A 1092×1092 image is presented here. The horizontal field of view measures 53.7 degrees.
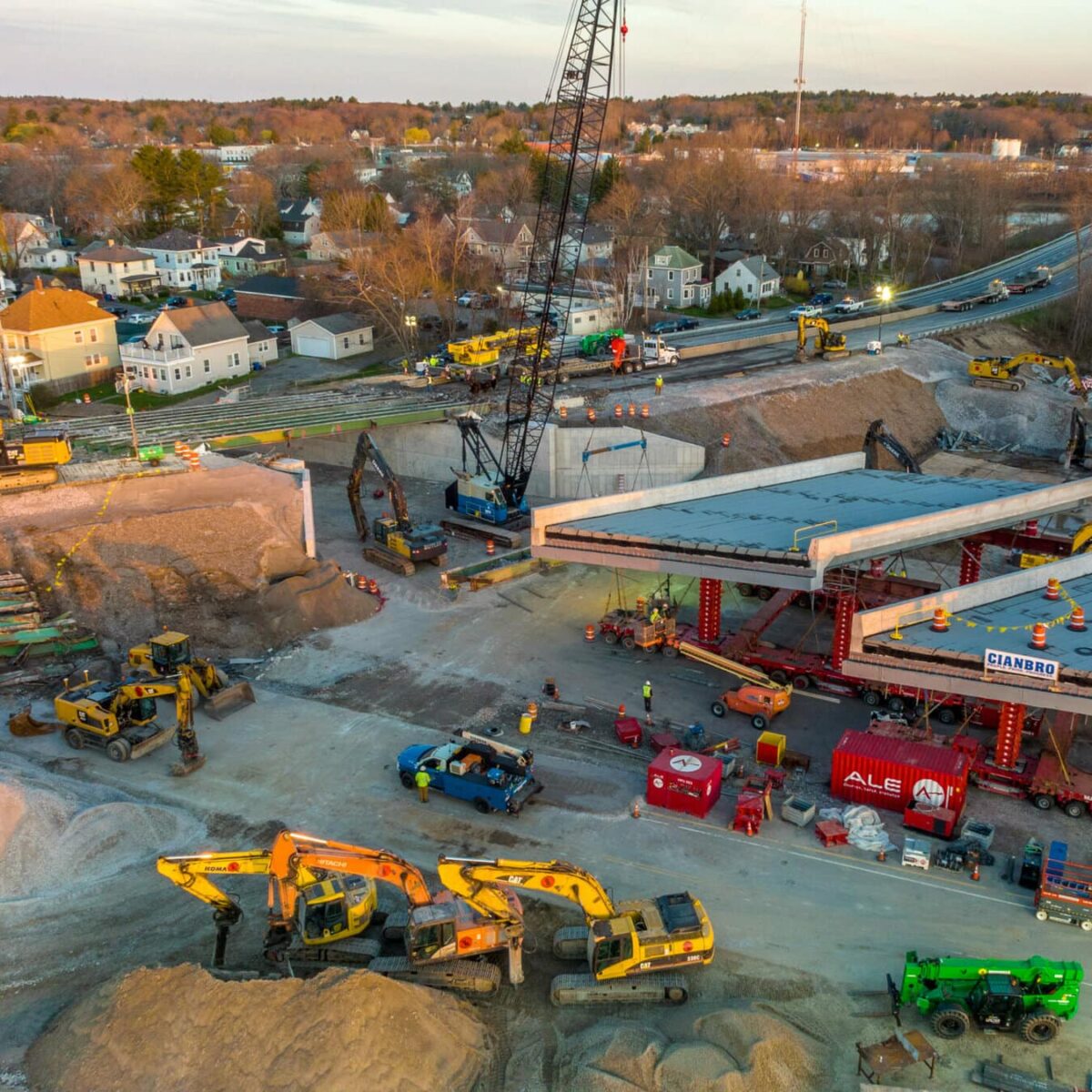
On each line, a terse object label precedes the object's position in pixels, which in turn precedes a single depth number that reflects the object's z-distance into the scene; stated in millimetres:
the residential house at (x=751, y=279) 102875
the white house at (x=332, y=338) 86688
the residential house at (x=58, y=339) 78625
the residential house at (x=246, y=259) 124562
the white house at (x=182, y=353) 76875
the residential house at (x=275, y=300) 97125
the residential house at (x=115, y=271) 111312
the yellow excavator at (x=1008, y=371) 73188
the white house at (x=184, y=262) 117125
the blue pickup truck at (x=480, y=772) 29438
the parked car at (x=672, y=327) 91000
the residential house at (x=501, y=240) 110688
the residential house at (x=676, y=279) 102562
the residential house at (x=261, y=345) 84250
